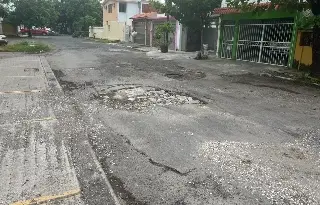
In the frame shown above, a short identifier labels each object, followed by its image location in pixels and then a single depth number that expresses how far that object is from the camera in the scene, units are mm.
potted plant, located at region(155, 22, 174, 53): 17390
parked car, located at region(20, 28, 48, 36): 39858
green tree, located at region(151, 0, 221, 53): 14231
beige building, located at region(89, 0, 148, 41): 29851
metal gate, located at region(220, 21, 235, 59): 14401
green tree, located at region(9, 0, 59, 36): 29607
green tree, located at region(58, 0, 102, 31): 39809
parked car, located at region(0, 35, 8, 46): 18923
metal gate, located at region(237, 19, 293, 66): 11655
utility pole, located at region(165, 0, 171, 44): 14864
